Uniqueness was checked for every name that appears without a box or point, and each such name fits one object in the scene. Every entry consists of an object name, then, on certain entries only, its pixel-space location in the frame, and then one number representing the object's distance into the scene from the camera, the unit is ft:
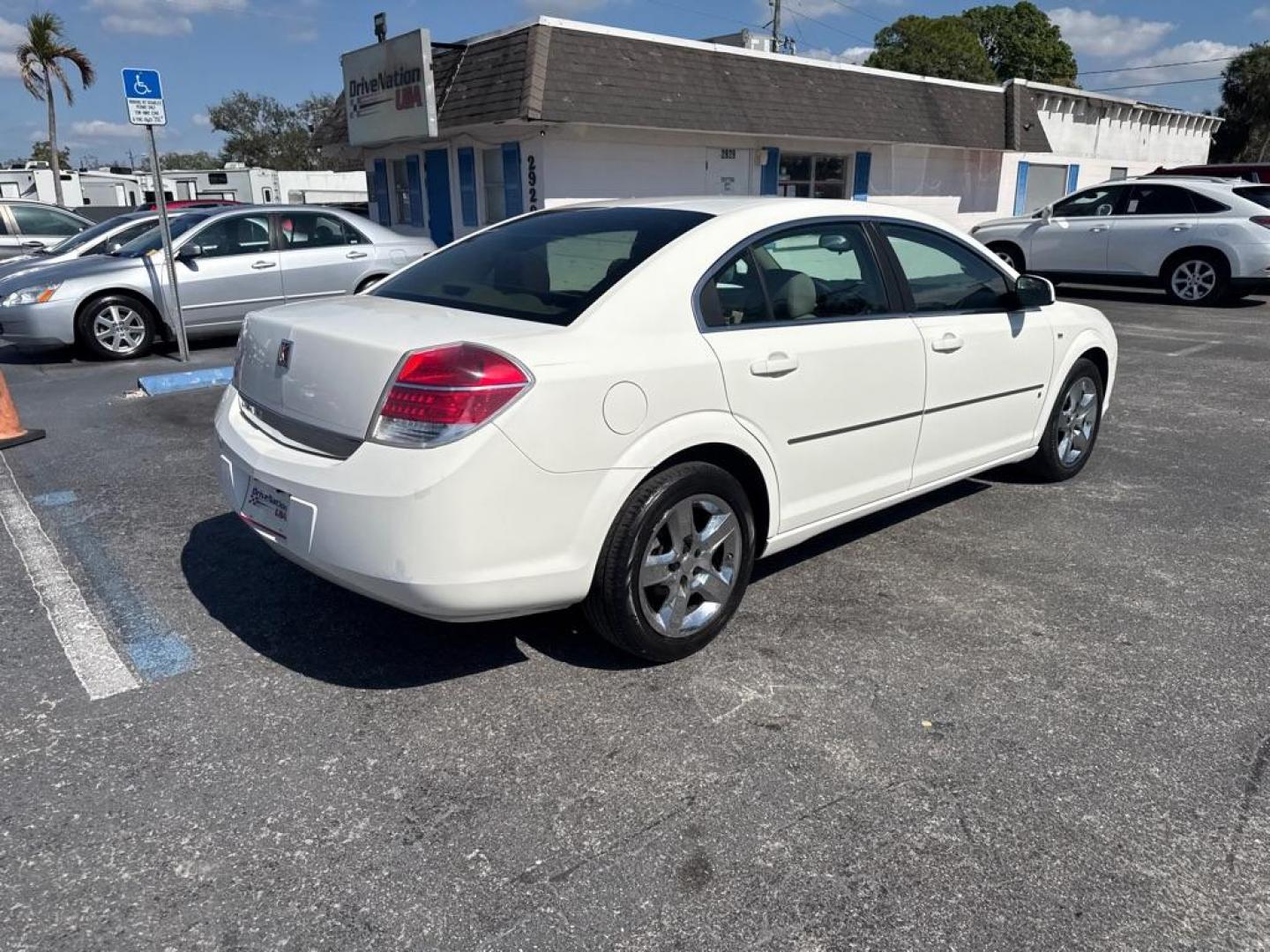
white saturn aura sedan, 8.79
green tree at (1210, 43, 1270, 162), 148.25
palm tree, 96.63
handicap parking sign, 27.96
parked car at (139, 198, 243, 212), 63.56
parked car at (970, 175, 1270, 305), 40.52
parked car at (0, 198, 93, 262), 44.68
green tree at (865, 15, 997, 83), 155.22
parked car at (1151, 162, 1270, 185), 49.21
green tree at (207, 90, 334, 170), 226.58
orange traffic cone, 19.92
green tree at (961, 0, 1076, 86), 171.53
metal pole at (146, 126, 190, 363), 28.04
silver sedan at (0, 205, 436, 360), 29.43
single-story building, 44.52
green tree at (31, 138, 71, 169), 216.74
